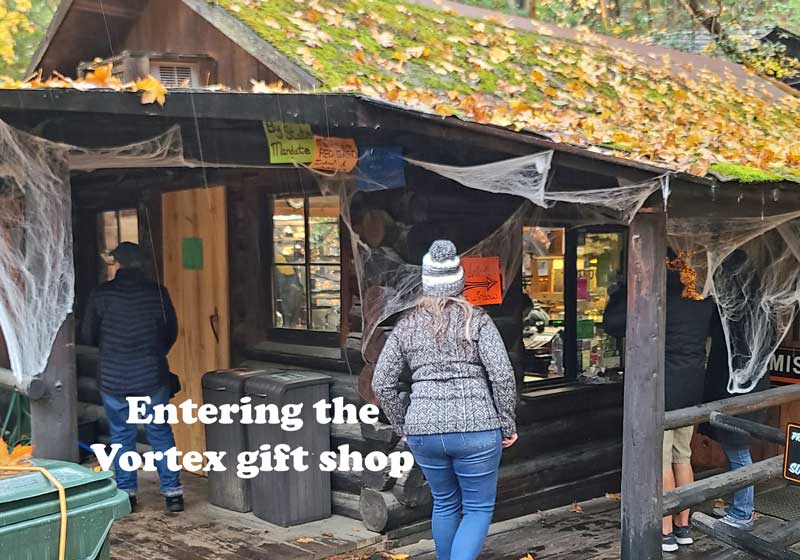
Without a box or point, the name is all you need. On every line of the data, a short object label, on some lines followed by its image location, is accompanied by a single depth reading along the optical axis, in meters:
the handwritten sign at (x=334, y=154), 5.25
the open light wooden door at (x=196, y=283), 7.22
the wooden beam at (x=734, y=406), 5.08
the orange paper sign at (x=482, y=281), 6.18
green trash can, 3.33
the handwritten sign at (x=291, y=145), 5.17
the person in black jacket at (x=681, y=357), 5.53
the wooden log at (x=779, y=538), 5.24
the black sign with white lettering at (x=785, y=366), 7.59
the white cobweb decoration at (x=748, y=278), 5.31
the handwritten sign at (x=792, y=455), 4.36
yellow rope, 3.41
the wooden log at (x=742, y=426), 5.28
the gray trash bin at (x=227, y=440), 6.21
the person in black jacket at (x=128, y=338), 6.14
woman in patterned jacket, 4.17
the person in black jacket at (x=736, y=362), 5.83
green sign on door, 7.43
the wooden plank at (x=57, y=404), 4.57
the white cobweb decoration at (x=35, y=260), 4.49
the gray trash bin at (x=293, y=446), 5.95
